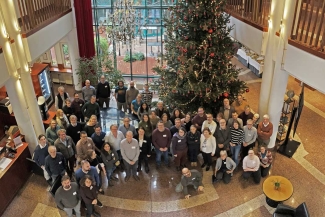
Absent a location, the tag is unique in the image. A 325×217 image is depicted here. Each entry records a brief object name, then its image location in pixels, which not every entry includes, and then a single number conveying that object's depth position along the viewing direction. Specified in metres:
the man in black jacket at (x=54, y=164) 6.02
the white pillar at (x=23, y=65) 6.12
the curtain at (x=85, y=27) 10.03
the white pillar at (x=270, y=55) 6.62
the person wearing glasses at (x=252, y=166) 6.57
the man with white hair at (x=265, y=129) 7.18
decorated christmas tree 7.27
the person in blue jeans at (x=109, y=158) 6.39
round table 6.10
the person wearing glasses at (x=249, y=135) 6.95
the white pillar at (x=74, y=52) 10.38
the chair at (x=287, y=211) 5.41
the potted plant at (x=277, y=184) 6.18
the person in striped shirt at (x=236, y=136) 6.91
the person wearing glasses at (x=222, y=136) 6.87
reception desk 6.30
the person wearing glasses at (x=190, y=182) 6.32
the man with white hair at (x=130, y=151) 6.45
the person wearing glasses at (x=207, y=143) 6.64
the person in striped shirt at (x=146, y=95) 8.78
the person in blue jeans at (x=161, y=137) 6.73
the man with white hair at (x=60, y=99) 8.28
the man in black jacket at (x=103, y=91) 9.02
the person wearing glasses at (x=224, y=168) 6.59
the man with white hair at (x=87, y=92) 8.71
